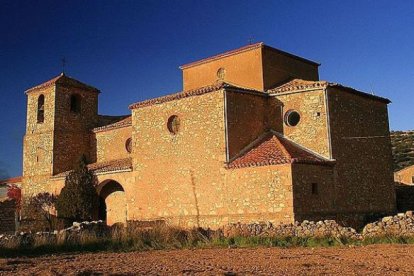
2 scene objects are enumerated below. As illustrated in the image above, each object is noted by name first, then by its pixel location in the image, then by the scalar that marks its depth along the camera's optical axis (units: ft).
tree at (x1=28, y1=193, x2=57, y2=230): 86.62
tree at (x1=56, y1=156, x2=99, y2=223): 79.10
